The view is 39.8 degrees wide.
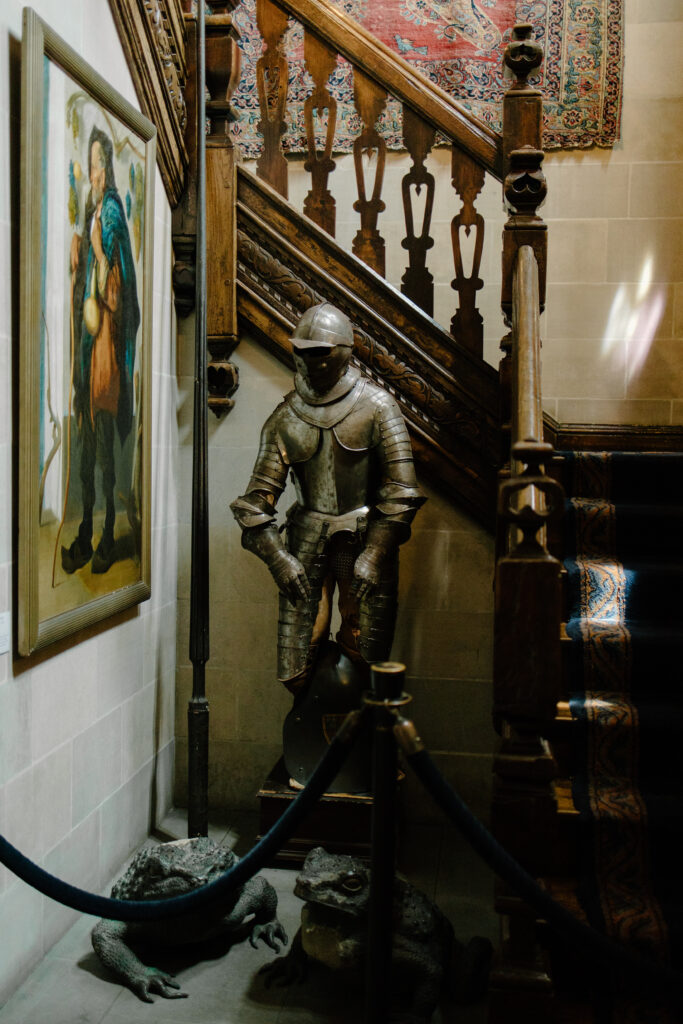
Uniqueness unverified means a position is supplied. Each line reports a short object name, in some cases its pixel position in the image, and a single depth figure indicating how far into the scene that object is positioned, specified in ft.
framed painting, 8.63
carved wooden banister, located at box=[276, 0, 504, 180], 12.26
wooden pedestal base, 11.28
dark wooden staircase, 11.68
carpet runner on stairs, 7.88
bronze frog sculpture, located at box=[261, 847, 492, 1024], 8.64
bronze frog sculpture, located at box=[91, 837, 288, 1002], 9.07
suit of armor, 11.14
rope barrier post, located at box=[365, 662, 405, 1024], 5.89
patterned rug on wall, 15.88
